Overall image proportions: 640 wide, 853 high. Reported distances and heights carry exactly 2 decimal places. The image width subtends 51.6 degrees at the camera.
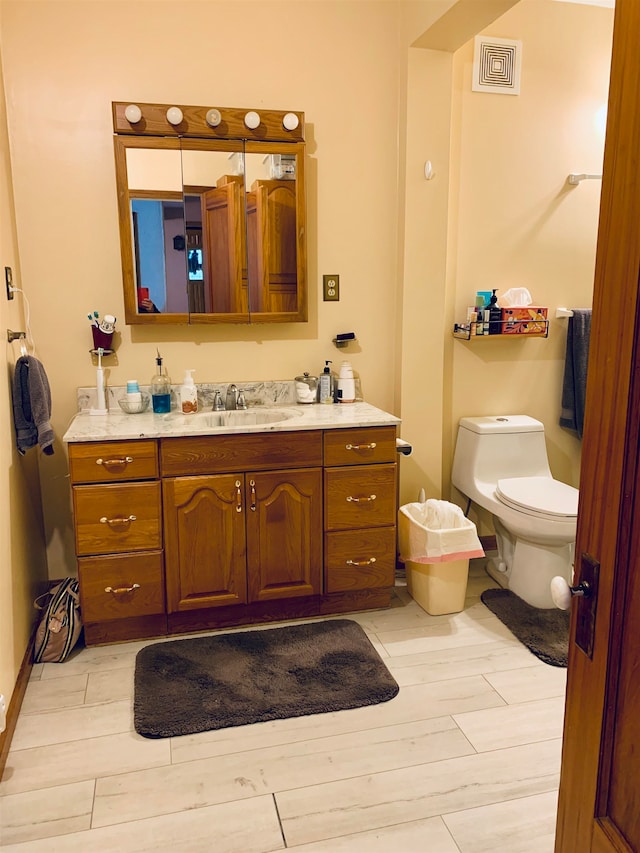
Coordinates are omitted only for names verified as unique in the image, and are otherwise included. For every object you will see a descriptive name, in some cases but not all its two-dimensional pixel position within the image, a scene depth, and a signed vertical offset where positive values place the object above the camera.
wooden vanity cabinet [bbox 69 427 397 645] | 2.48 -0.92
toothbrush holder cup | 2.78 -0.20
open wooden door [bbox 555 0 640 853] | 0.86 -0.20
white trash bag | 2.74 -1.01
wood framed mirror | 2.70 +0.27
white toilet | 2.76 -0.89
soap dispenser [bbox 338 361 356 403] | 3.04 -0.43
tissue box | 3.11 -0.14
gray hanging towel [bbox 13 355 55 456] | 2.41 -0.42
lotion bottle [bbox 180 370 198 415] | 2.81 -0.43
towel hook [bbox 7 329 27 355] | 2.44 -0.17
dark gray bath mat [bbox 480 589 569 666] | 2.53 -1.35
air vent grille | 2.99 +1.00
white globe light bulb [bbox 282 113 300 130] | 2.77 +0.69
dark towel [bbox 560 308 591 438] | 3.27 -0.37
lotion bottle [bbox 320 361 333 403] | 3.05 -0.44
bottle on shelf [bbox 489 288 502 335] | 3.09 -0.13
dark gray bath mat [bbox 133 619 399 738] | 2.18 -1.36
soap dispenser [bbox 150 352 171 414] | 2.84 -0.43
